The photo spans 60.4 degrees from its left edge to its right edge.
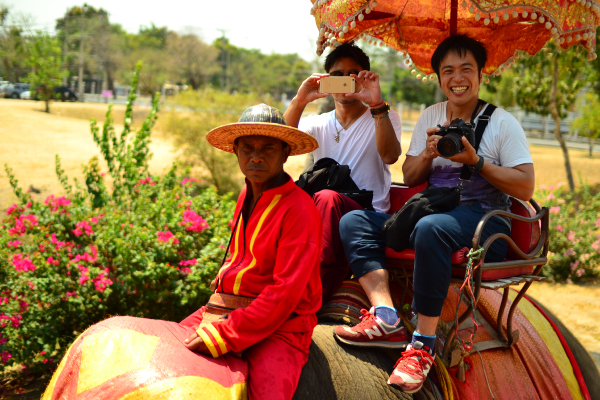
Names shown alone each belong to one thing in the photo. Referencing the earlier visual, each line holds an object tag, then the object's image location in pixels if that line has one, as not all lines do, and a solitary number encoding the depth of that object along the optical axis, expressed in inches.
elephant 84.5
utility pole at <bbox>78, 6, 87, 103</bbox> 1179.3
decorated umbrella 112.3
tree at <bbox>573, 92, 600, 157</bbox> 726.5
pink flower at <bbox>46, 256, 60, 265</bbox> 174.7
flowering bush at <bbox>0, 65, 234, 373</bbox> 168.9
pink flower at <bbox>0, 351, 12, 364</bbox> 164.2
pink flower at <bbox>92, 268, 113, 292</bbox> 169.0
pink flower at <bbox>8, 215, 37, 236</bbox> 195.9
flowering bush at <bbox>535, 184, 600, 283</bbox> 343.9
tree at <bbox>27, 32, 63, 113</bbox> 797.2
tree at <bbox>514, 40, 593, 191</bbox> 512.1
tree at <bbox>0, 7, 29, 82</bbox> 673.0
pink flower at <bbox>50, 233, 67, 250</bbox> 181.2
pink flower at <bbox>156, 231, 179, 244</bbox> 182.9
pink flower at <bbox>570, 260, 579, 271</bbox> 340.8
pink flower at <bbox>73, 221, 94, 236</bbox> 190.5
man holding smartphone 120.2
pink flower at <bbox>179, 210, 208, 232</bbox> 195.8
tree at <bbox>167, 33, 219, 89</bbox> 1652.3
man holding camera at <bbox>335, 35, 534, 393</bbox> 94.7
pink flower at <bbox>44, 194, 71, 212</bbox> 203.5
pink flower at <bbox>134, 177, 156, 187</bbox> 251.1
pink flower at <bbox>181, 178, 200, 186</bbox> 246.3
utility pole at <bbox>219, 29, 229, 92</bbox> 1555.1
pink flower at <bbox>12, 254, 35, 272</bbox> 172.9
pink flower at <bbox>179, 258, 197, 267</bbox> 184.2
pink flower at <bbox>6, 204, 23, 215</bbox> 202.1
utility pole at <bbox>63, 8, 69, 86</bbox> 1106.4
